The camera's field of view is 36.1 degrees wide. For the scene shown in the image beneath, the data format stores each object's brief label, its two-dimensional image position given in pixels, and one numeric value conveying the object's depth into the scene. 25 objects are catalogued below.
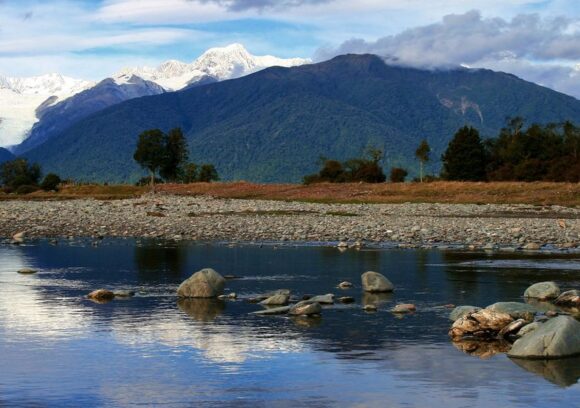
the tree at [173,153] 142.00
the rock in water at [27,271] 35.28
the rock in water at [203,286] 28.34
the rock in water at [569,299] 26.47
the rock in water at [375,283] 29.70
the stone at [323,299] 26.75
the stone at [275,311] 24.80
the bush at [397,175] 140.75
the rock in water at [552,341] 18.86
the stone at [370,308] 25.37
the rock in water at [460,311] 23.61
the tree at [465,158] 130.50
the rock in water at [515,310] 22.73
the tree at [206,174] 187.12
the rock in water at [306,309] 24.62
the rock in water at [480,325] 21.56
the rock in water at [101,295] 27.91
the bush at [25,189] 140.25
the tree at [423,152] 152.25
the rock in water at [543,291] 27.81
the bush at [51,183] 146.88
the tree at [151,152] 139.00
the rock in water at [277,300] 26.59
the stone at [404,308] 25.30
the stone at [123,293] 28.66
